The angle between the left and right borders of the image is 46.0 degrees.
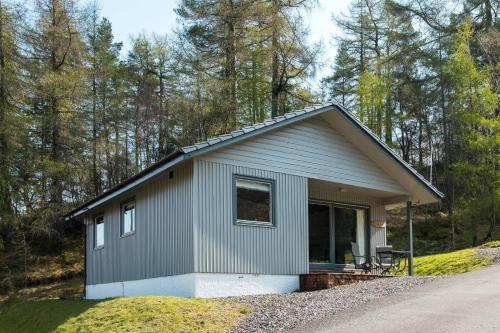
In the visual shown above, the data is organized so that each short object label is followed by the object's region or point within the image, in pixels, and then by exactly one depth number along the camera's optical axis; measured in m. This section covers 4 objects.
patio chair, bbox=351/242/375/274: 16.12
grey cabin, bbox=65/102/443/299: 12.88
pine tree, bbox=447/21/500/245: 27.84
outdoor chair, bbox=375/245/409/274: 15.84
